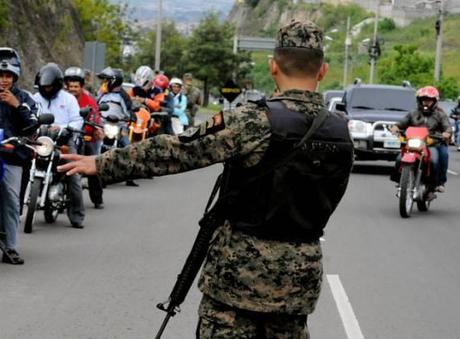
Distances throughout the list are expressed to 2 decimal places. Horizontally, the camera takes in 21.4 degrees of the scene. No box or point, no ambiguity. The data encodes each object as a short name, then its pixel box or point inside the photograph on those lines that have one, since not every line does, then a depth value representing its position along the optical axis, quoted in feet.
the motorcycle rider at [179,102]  85.61
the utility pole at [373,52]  269.44
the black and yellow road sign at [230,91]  165.78
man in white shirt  42.29
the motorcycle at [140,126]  68.23
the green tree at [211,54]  280.92
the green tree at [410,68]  253.85
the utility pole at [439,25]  175.94
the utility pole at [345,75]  355.11
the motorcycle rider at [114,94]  60.03
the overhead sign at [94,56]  101.86
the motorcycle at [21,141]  33.42
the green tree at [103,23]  178.60
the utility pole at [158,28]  159.86
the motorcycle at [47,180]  42.06
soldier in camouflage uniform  15.65
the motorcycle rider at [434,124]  54.75
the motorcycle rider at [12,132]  34.96
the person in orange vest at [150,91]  72.74
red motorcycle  53.06
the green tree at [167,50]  288.71
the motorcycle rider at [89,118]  48.73
